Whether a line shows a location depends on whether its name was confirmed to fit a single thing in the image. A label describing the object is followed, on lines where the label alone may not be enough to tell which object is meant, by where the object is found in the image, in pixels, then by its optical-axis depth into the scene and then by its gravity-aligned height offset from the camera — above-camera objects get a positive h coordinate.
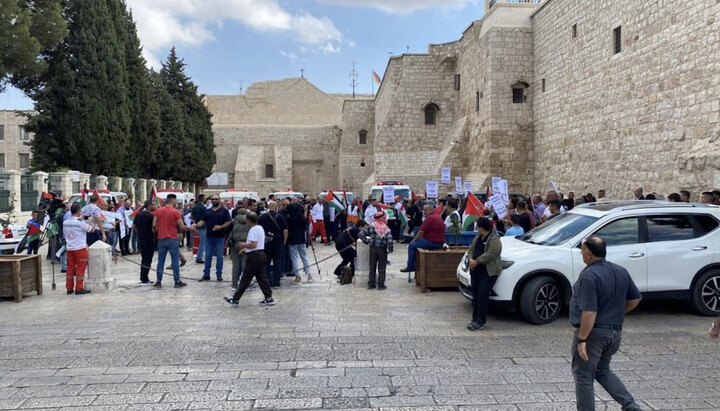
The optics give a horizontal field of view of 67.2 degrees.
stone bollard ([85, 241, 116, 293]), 9.55 -1.45
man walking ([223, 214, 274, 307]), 8.25 -1.16
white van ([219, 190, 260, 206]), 22.19 -0.34
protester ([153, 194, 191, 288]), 9.89 -0.88
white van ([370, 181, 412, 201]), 20.88 -0.22
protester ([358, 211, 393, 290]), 9.44 -1.00
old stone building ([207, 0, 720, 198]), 13.42 +3.19
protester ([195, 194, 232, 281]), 10.75 -0.98
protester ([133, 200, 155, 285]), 10.30 -1.02
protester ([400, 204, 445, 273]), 9.77 -0.87
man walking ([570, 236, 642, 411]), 3.76 -0.98
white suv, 7.19 -0.97
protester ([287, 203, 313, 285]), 10.16 -0.97
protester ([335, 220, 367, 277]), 10.59 -1.16
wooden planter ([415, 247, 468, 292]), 9.32 -1.41
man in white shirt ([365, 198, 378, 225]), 15.20 -0.72
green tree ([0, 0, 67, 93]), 20.23 +6.00
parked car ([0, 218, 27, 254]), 13.18 -1.24
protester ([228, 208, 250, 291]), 9.69 -0.94
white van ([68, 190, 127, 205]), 16.43 -0.30
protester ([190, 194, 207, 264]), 13.36 -0.99
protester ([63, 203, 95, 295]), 9.11 -1.08
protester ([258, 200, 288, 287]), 9.66 -0.98
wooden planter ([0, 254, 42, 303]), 8.73 -1.45
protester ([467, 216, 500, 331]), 6.86 -1.08
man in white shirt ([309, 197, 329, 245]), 17.70 -0.99
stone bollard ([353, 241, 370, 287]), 9.95 -1.46
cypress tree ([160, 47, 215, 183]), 38.38 +4.64
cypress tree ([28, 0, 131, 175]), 25.06 +4.19
